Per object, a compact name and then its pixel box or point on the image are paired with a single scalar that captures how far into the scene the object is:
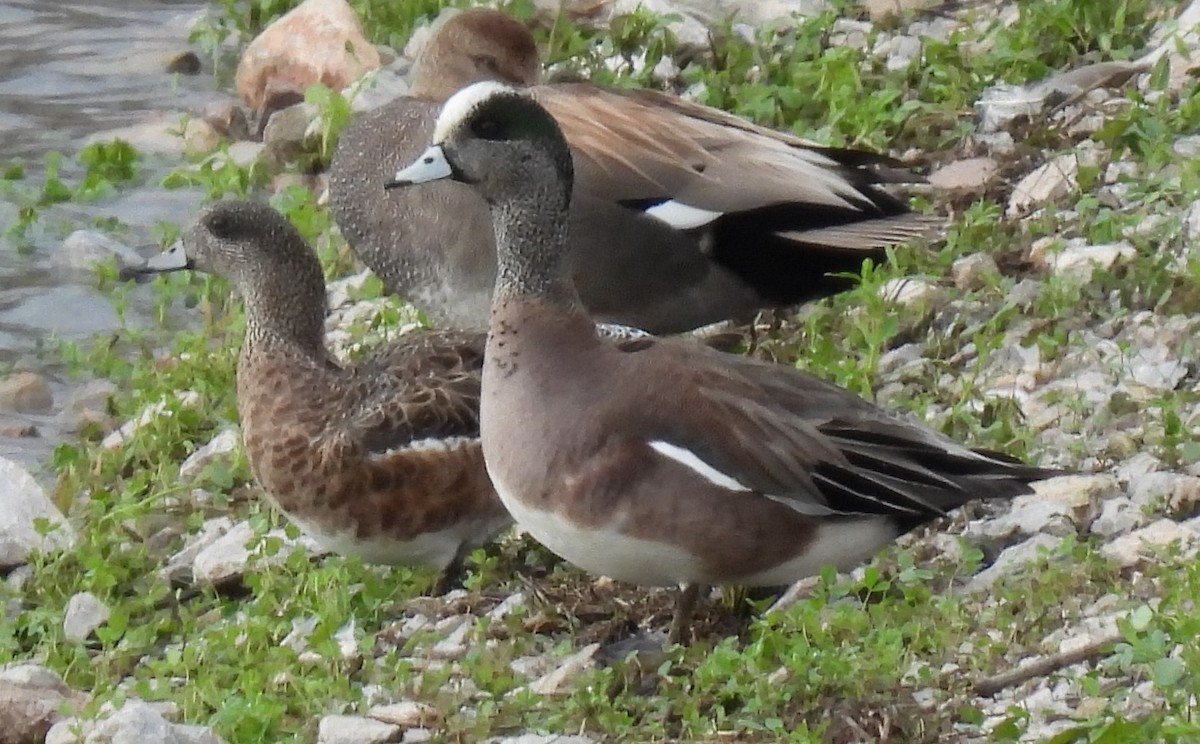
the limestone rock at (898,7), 15.82
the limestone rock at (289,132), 16.86
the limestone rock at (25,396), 14.02
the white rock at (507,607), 9.51
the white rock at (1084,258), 11.39
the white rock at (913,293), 11.80
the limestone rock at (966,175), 13.13
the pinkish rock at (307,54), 17.66
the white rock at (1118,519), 8.95
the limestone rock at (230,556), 10.48
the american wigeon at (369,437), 9.96
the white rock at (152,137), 17.80
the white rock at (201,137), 17.20
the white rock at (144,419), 12.82
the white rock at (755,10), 16.27
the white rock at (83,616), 10.24
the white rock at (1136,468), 9.34
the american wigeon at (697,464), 8.53
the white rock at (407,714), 8.36
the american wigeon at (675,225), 12.23
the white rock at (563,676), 8.52
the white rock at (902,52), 15.02
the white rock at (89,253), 15.85
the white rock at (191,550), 10.80
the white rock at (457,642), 9.20
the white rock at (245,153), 16.87
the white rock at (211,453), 12.16
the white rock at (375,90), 16.47
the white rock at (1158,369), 10.27
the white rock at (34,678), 9.10
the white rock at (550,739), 7.97
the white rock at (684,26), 16.20
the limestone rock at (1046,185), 12.55
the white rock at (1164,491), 8.98
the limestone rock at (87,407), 13.63
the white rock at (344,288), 14.38
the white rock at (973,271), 11.95
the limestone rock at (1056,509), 9.10
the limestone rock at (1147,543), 8.52
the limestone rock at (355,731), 8.30
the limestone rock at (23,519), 11.12
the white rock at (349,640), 9.18
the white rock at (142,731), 8.08
